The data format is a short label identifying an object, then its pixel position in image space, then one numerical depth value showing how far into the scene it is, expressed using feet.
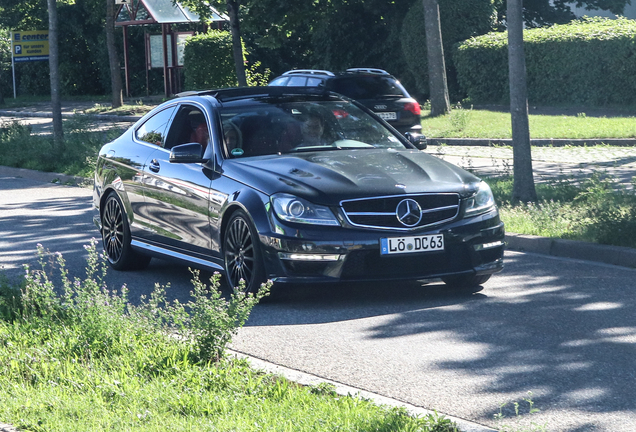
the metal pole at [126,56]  140.67
